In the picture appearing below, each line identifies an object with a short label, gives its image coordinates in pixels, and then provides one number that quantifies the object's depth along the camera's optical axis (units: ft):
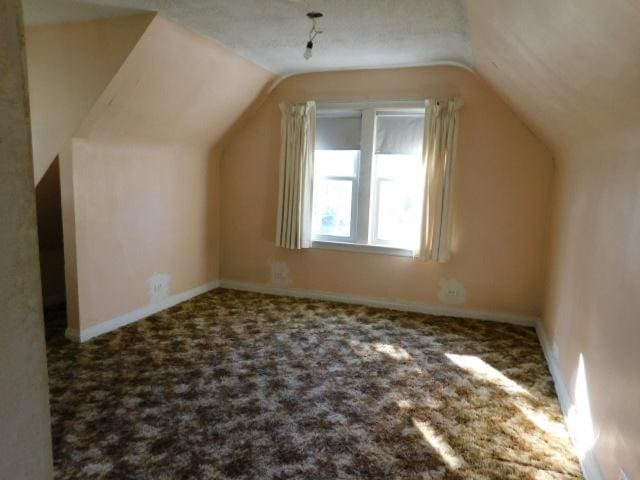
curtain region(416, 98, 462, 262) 12.71
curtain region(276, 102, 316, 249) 14.19
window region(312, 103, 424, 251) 13.65
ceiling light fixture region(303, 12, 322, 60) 8.87
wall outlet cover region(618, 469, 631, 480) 4.95
